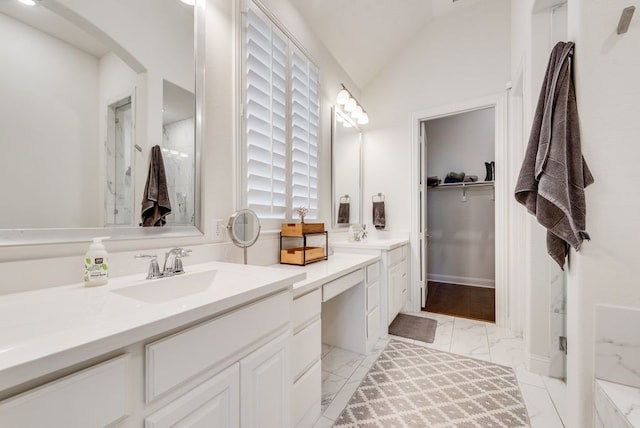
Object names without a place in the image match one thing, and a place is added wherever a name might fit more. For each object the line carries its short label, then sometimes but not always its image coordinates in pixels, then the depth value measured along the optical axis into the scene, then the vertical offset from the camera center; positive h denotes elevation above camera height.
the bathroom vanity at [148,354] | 0.46 -0.31
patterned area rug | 1.44 -1.11
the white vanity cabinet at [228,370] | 0.64 -0.46
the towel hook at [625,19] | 0.94 +0.72
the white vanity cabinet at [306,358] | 1.24 -0.70
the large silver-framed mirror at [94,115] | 0.82 +0.38
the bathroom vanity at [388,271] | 2.40 -0.53
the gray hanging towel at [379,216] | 3.17 +0.00
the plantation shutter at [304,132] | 2.08 +0.70
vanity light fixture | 2.77 +1.21
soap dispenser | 0.88 -0.17
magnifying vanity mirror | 1.44 -0.07
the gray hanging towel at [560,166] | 1.06 +0.21
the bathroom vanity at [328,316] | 1.27 -0.67
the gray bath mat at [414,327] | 2.42 -1.10
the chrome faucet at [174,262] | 1.08 -0.20
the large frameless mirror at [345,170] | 2.69 +0.52
